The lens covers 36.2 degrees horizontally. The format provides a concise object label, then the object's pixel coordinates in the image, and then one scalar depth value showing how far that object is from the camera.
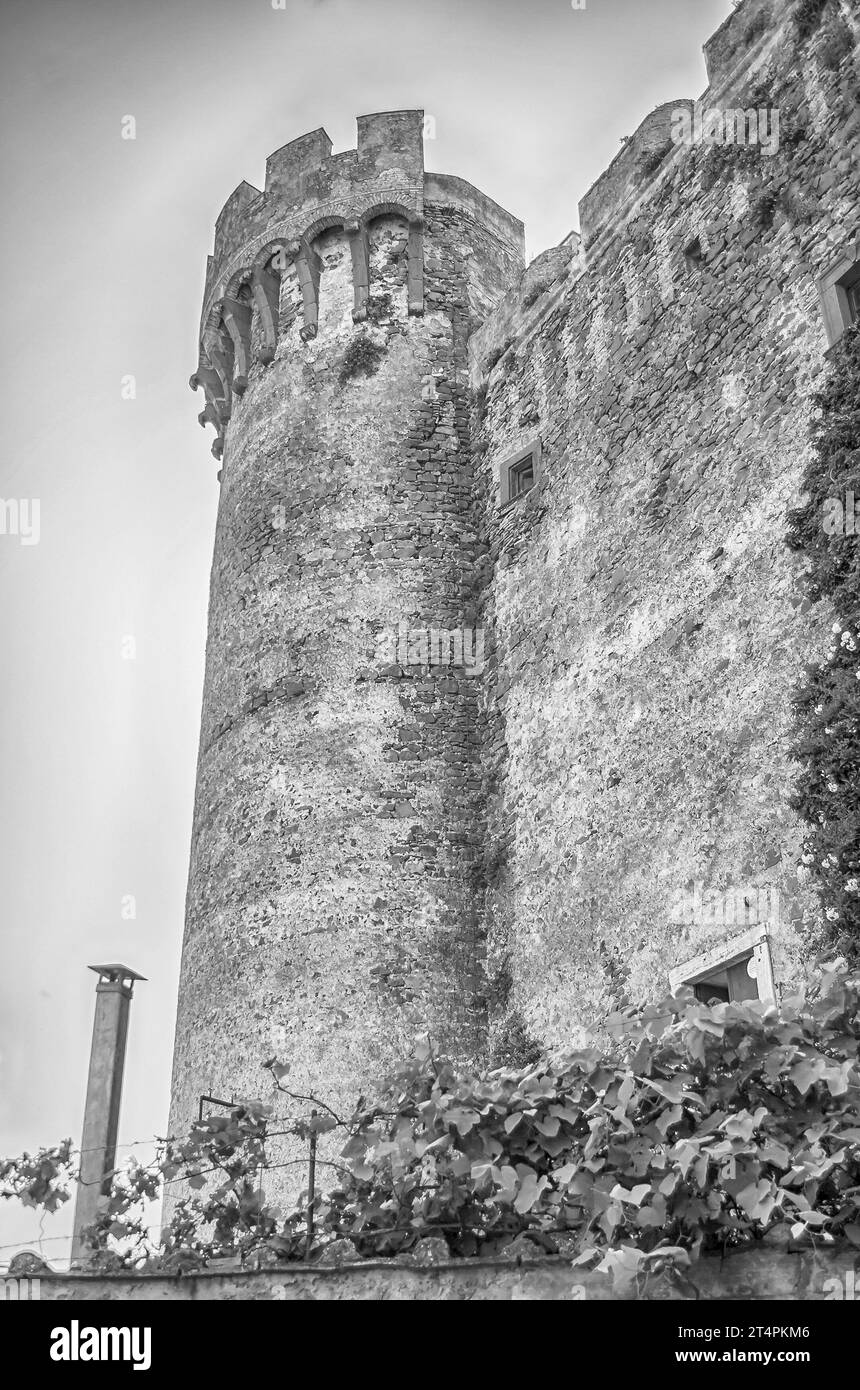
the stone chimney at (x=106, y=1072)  10.51
